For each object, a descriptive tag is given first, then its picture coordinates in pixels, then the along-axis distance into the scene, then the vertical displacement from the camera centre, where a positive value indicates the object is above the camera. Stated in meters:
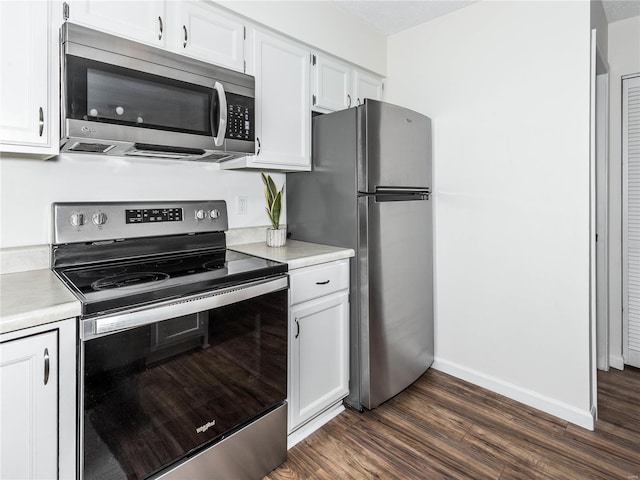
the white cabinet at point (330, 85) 2.26 +1.00
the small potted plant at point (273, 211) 2.15 +0.15
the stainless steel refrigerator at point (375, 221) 1.98 +0.09
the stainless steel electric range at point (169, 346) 1.12 -0.39
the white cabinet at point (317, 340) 1.77 -0.55
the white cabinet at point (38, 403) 0.98 -0.48
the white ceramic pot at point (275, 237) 2.15 -0.01
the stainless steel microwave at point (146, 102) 1.30 +0.56
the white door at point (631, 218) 2.51 +0.11
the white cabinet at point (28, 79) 1.23 +0.56
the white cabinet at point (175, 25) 1.42 +0.93
